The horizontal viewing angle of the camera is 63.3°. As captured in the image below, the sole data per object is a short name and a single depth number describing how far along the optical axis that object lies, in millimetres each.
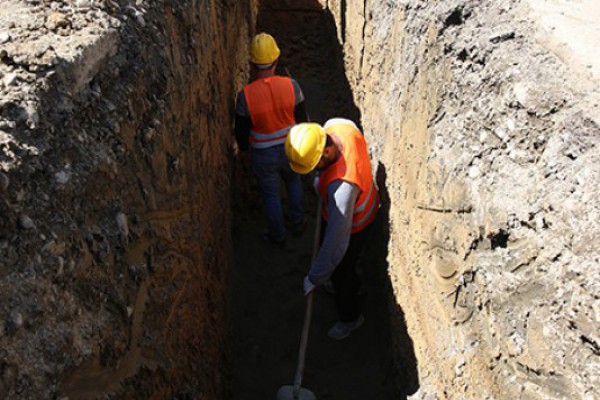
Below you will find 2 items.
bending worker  3006
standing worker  3947
